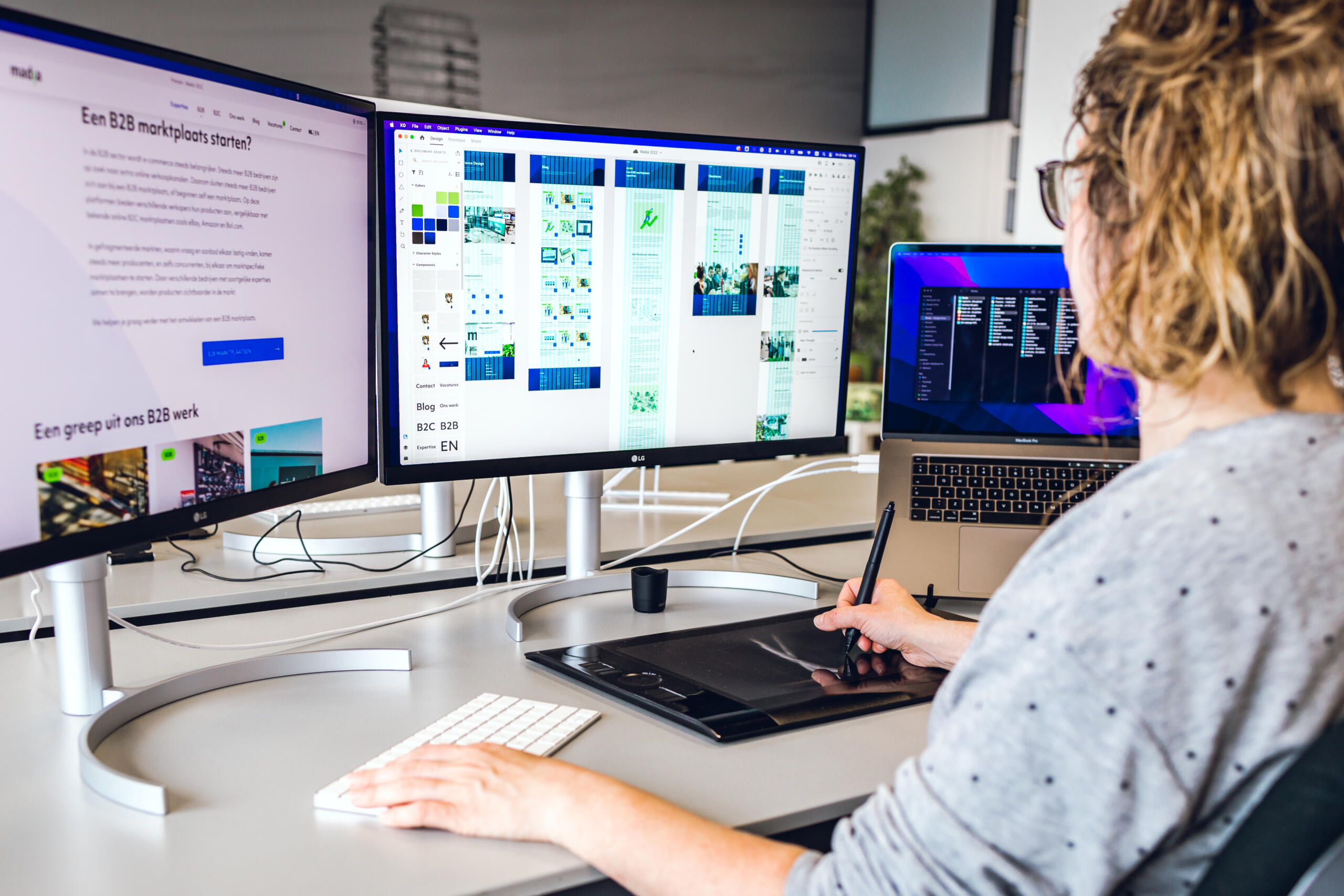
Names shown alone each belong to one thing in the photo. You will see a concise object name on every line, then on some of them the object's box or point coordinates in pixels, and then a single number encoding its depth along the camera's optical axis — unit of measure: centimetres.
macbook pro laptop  137
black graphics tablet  90
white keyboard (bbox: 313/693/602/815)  82
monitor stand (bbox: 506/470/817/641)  130
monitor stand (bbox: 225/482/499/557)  141
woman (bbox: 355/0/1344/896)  51
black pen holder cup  122
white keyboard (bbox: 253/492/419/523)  156
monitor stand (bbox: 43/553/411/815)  86
